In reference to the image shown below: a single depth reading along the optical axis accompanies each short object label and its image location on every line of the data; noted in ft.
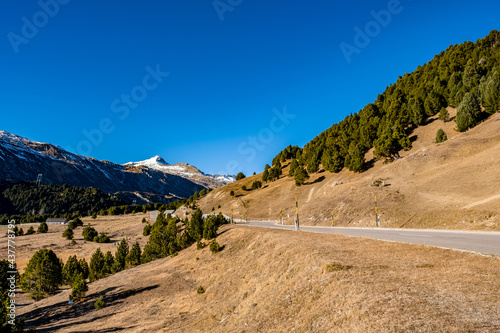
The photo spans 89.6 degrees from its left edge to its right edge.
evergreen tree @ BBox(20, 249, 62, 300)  132.26
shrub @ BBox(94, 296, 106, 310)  78.79
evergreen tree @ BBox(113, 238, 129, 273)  146.22
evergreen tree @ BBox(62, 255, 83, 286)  144.52
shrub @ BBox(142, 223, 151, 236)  256.11
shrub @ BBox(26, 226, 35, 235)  319.23
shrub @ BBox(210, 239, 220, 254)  90.43
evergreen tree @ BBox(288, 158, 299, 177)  299.99
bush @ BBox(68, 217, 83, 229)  336.98
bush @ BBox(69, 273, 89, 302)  91.56
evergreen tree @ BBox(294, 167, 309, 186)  248.73
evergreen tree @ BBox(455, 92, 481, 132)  179.42
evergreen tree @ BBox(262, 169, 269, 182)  342.23
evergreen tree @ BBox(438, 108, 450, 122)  212.02
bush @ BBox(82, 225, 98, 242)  269.23
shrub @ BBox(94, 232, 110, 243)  254.27
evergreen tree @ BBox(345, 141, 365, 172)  201.87
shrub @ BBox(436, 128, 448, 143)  175.32
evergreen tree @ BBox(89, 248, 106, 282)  144.64
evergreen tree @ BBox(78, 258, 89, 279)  152.95
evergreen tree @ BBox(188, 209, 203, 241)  119.85
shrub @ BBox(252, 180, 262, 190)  328.08
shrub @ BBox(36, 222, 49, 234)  329.11
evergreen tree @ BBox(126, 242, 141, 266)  157.58
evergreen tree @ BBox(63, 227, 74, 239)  279.69
